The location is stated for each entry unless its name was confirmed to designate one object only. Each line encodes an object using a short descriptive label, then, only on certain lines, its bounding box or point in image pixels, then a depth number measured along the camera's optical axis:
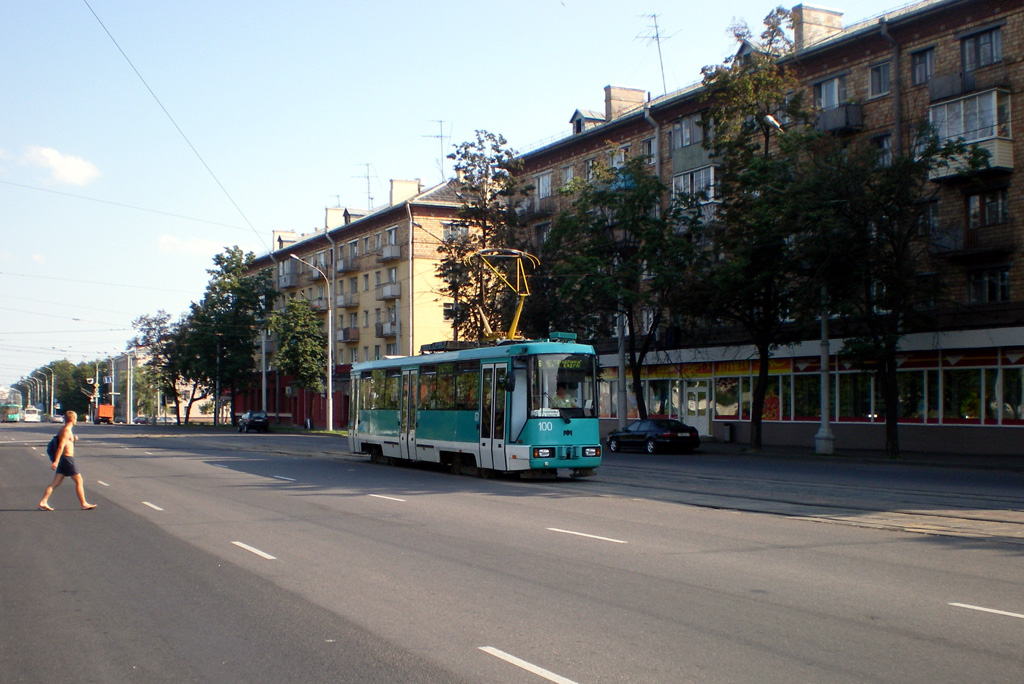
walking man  15.25
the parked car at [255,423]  66.31
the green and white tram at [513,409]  21.06
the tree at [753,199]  31.91
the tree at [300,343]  61.41
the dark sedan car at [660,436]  35.62
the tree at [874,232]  28.41
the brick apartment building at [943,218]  31.81
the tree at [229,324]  74.62
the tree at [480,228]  46.50
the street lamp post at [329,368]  52.44
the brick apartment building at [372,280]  67.81
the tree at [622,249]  36.97
